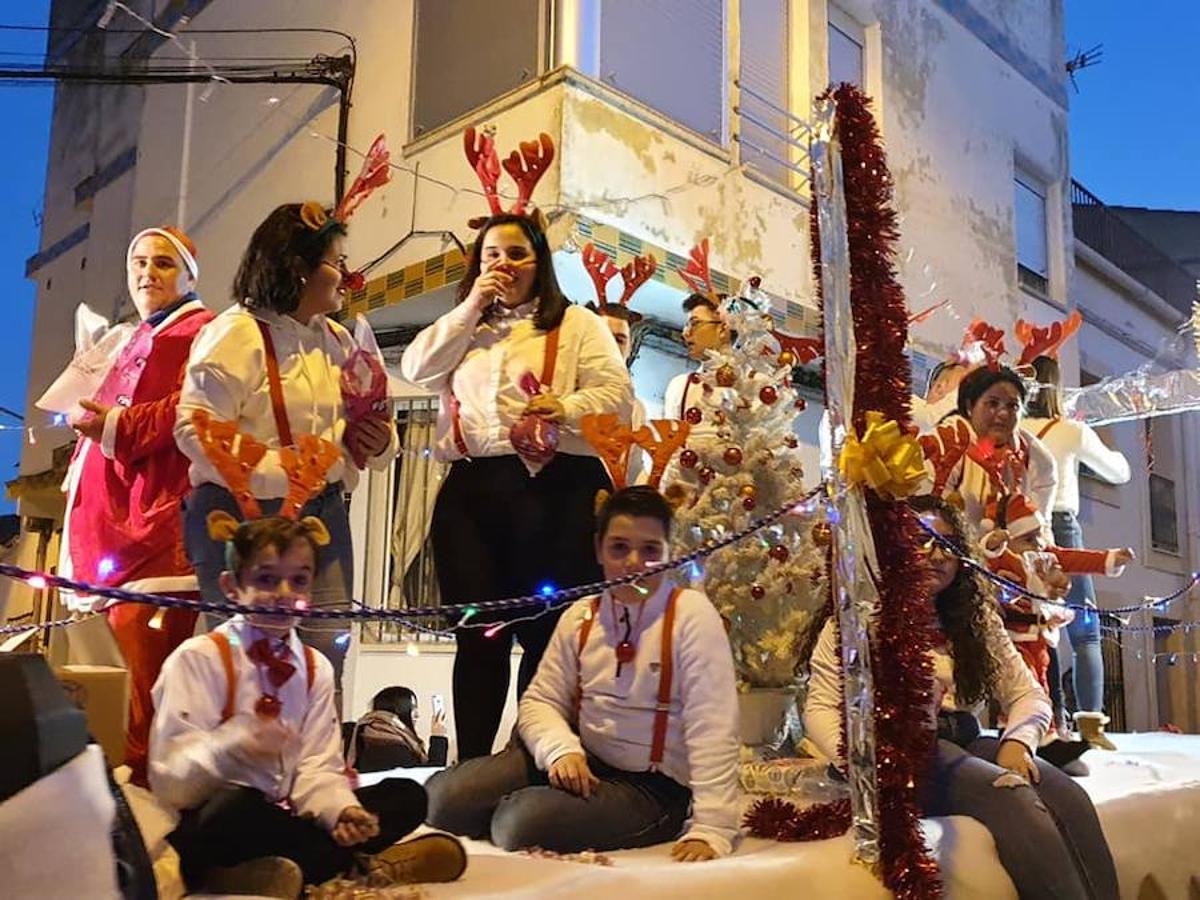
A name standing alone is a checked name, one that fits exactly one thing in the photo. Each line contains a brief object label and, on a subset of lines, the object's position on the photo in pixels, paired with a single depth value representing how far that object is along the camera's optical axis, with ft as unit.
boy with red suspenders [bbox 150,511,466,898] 5.91
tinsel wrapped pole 6.95
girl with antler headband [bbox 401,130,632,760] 8.68
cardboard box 8.00
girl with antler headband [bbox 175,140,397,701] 7.57
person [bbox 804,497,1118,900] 7.55
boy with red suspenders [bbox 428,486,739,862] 7.51
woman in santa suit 8.76
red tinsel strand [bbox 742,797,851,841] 7.67
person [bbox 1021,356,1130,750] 14.91
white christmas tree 12.85
